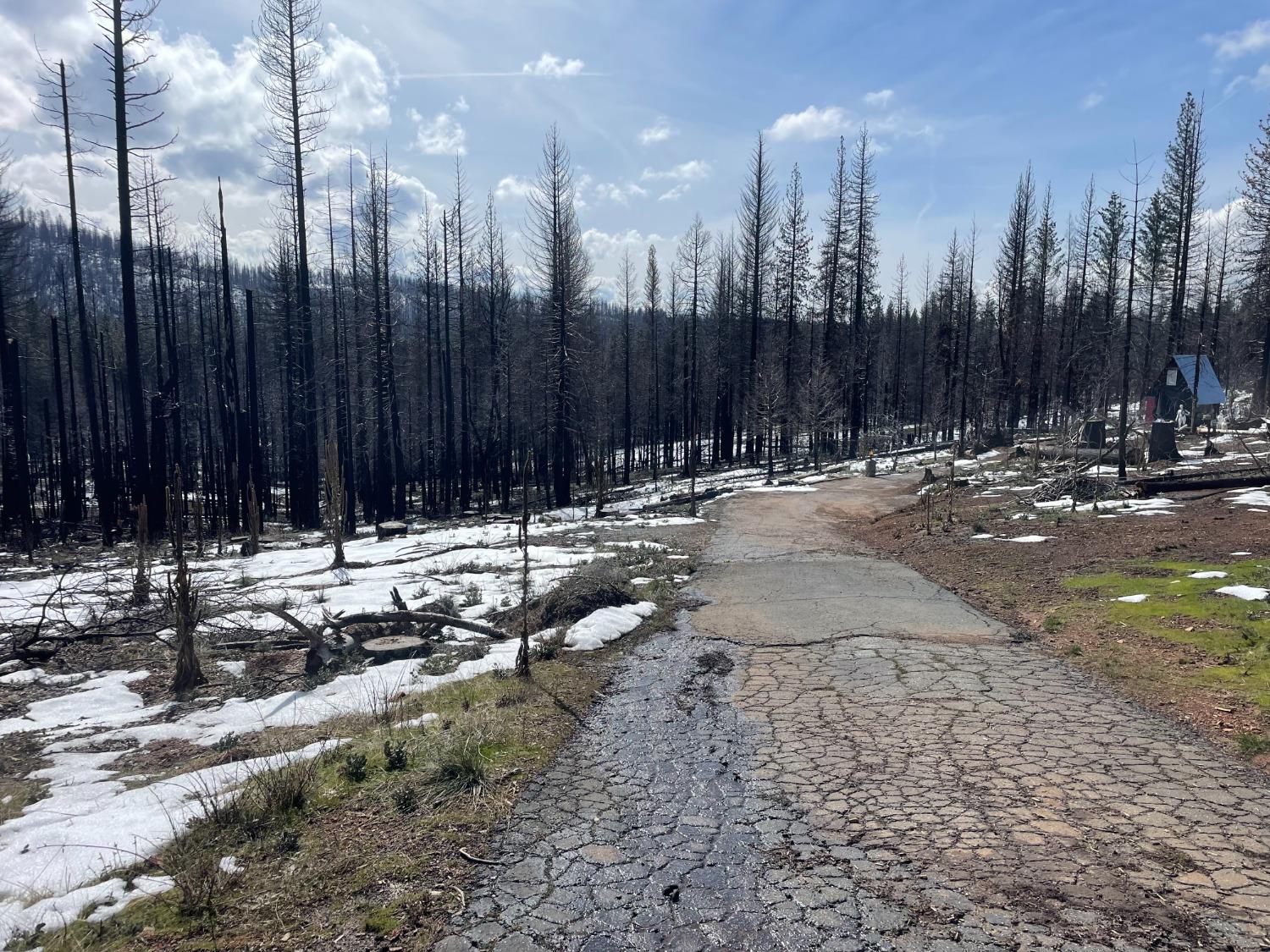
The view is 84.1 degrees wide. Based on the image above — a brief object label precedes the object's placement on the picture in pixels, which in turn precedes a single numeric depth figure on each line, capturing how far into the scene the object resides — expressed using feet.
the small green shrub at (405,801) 14.89
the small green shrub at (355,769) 16.19
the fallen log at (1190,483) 54.24
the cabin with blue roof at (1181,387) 113.09
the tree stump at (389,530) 75.05
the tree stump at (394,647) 28.12
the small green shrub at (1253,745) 16.70
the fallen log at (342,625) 27.09
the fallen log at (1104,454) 72.54
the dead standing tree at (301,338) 74.08
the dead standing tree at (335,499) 50.16
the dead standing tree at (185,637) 25.34
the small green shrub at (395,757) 16.69
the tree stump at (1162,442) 77.97
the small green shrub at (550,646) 26.36
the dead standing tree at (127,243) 55.93
